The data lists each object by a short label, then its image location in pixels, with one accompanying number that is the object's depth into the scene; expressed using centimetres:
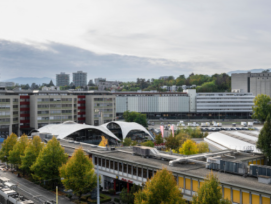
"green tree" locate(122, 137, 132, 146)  7409
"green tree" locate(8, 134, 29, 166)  5294
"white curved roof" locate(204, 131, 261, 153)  5695
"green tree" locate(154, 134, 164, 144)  7688
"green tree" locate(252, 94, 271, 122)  13462
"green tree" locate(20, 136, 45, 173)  4831
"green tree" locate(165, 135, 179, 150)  6719
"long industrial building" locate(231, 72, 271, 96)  19550
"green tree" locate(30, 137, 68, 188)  4381
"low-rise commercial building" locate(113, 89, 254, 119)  16988
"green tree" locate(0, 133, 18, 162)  5727
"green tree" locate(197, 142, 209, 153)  5932
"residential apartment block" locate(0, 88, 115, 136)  9750
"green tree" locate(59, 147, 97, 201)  3803
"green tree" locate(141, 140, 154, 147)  6719
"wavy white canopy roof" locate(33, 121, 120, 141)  7894
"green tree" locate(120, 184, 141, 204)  3603
